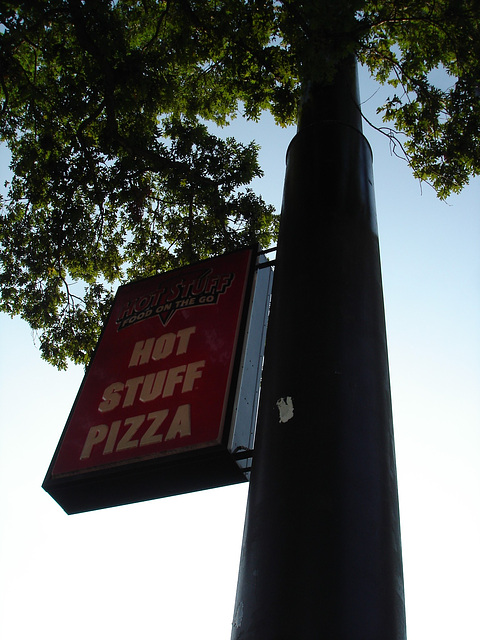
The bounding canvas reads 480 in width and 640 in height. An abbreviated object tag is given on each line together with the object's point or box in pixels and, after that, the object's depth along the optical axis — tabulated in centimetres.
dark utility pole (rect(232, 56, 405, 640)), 195
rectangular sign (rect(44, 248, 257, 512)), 385
